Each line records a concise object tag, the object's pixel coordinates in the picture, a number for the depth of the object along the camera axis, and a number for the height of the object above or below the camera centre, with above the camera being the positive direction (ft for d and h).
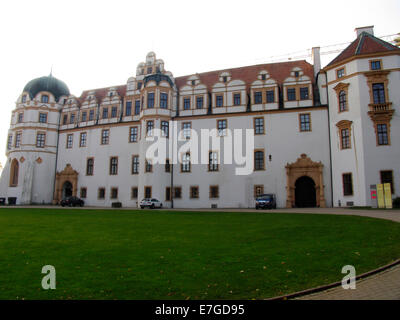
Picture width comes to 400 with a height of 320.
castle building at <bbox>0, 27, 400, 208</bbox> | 105.40 +27.97
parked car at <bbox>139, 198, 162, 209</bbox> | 120.16 +0.26
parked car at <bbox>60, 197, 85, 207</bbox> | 137.69 +0.54
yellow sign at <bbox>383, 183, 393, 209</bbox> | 89.30 +2.57
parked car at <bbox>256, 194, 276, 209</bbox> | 107.55 +0.81
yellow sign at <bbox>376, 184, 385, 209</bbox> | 91.71 +2.34
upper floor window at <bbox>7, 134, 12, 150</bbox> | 162.11 +30.77
